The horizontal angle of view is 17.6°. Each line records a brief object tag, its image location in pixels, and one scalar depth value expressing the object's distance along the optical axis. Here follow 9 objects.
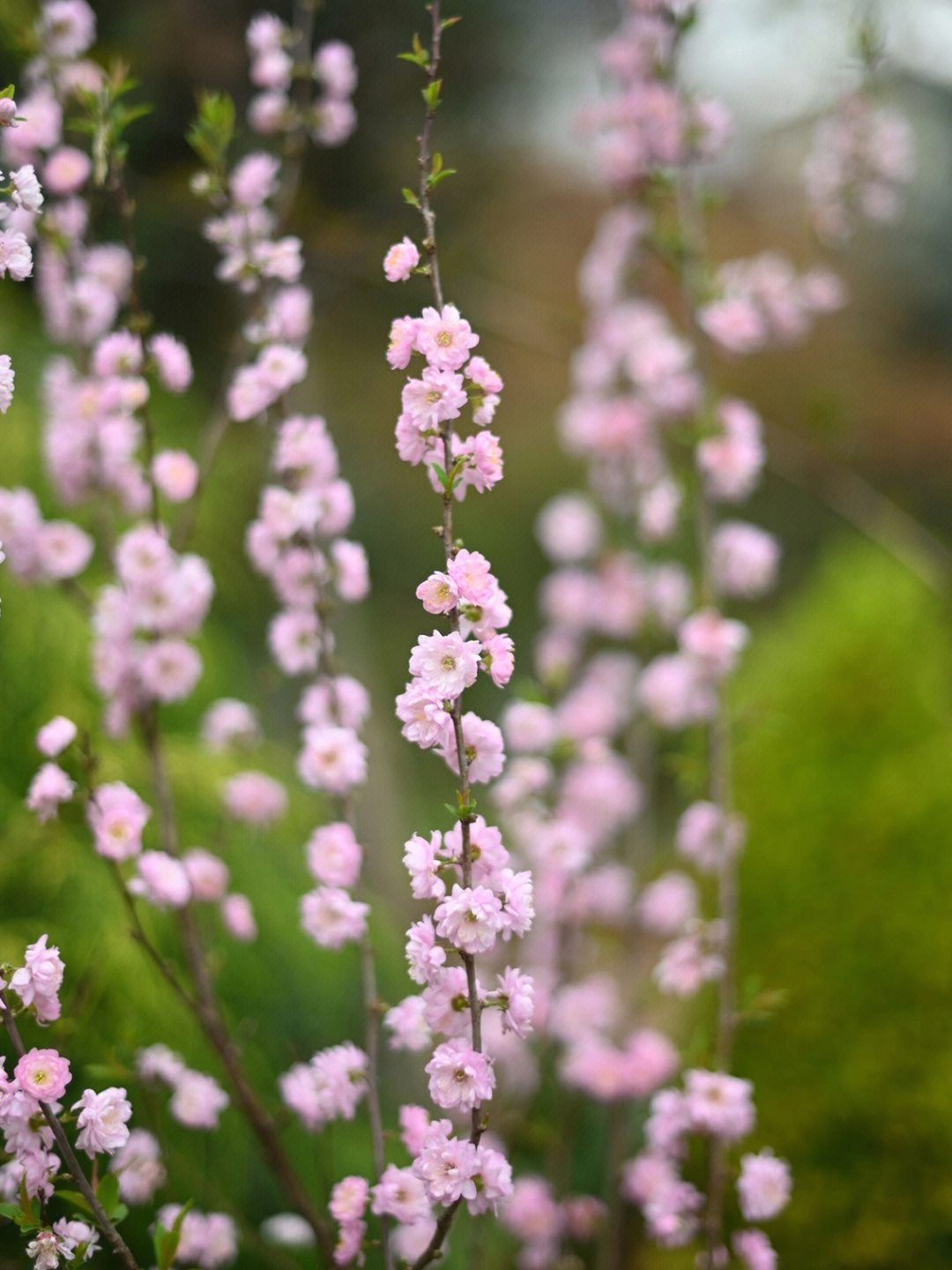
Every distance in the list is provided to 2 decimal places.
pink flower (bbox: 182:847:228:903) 1.42
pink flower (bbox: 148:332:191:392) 1.34
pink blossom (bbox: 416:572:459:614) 1.13
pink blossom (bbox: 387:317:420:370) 1.15
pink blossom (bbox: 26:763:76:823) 1.26
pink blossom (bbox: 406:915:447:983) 1.14
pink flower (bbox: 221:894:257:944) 1.42
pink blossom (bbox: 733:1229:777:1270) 1.33
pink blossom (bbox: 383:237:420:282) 1.16
